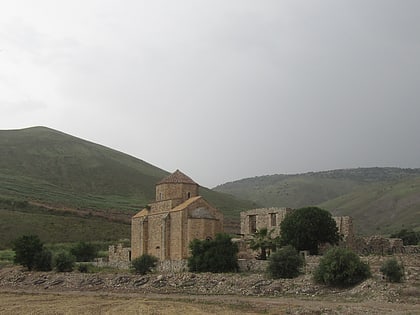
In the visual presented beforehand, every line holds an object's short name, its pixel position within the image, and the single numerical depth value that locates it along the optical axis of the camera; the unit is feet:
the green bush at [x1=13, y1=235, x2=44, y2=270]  133.80
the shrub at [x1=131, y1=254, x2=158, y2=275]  119.03
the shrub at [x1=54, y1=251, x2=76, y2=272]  126.93
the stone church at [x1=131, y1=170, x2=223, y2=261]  130.52
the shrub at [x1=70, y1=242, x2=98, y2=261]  165.37
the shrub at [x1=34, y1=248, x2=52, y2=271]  133.69
